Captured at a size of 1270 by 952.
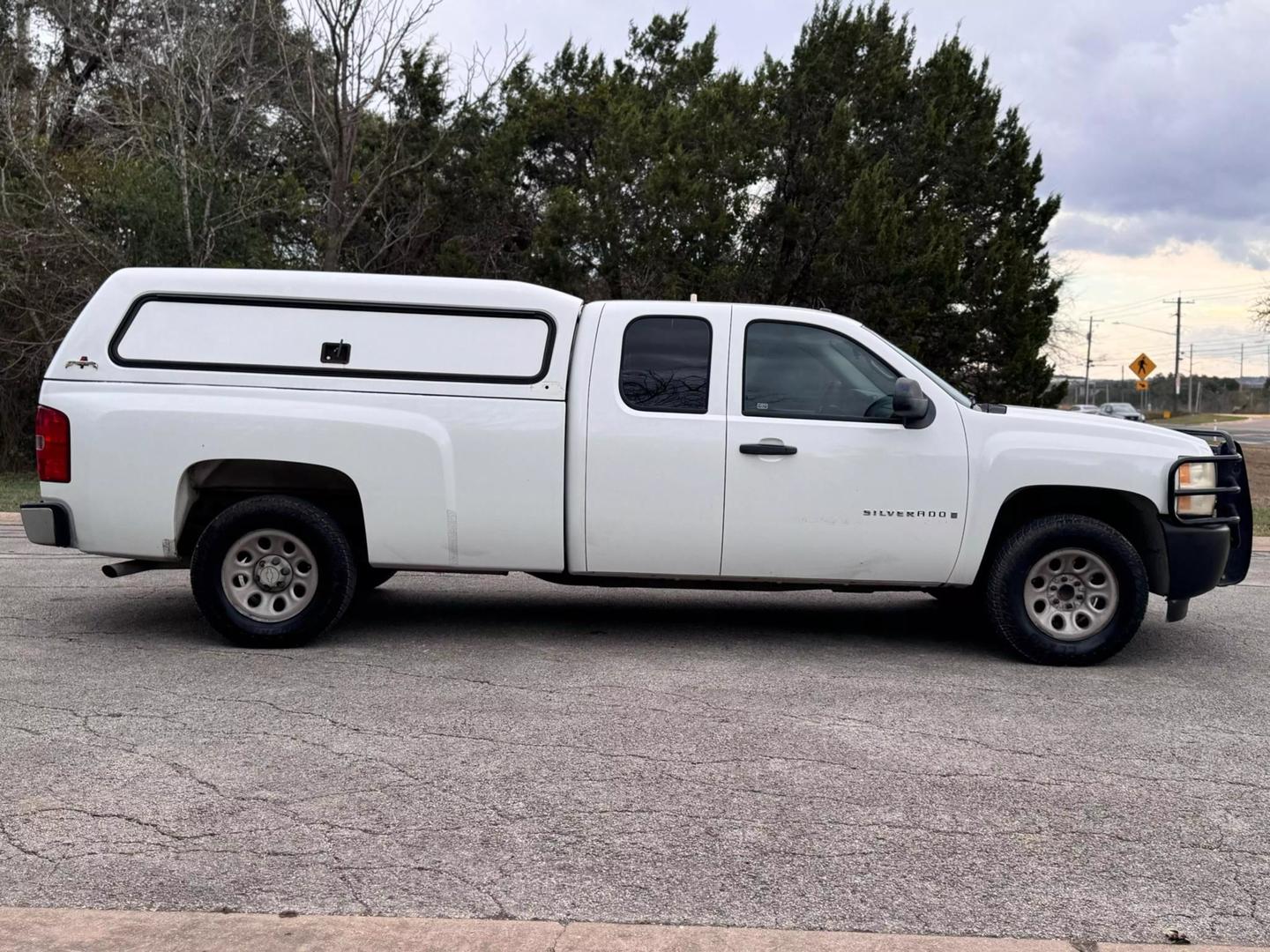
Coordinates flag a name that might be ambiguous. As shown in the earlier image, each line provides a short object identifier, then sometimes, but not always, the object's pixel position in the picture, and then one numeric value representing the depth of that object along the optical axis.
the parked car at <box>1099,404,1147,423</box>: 58.81
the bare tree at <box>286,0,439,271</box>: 18.36
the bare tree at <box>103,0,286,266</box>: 19.38
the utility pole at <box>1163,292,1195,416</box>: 87.75
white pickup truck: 6.96
